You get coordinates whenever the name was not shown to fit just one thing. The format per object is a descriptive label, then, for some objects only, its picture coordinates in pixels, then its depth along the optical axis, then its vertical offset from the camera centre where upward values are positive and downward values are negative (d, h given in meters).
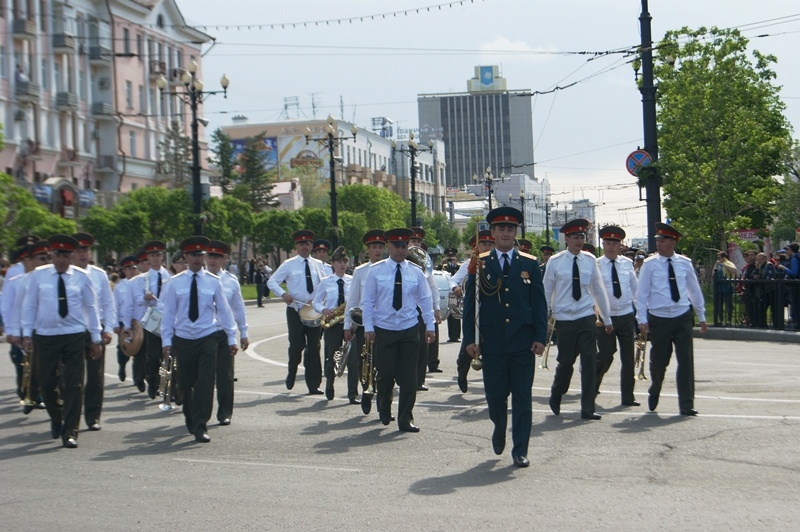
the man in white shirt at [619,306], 13.10 -0.53
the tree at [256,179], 103.31 +8.64
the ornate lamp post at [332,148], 38.12 +4.35
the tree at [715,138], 41.41 +4.43
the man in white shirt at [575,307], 12.16 -0.46
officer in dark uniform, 9.41 -0.46
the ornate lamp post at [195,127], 28.50 +3.66
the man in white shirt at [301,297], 15.17 -0.32
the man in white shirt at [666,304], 12.36 -0.47
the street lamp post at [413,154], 40.50 +4.19
